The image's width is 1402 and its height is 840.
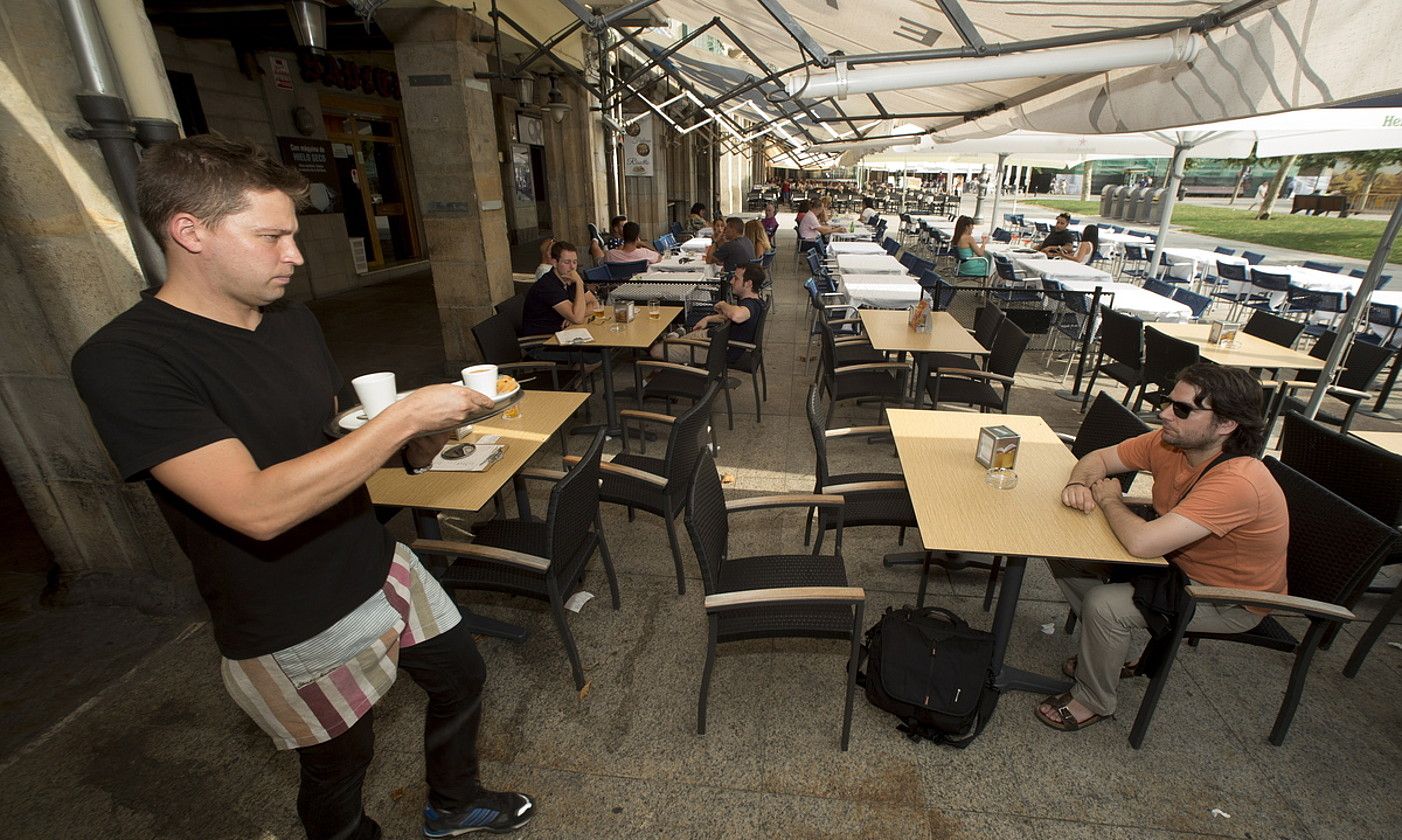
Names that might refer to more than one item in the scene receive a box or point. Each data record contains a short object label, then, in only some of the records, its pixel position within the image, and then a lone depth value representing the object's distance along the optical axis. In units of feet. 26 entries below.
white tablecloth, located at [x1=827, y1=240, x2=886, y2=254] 34.66
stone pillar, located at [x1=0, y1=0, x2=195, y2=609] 7.87
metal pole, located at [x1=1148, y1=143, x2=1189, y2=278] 25.04
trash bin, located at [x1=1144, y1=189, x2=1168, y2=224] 81.46
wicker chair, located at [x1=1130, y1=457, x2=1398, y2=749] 6.85
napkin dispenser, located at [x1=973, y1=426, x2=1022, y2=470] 8.75
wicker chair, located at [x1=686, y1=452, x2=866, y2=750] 7.01
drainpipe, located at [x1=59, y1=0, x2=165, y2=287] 7.85
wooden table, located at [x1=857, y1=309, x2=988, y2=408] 15.58
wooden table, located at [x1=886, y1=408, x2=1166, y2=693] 7.20
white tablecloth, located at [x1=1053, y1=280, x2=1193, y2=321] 21.06
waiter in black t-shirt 3.59
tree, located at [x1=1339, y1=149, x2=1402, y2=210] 90.07
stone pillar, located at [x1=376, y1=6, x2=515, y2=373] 18.54
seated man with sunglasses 6.90
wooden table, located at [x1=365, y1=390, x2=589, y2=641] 7.97
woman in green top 30.97
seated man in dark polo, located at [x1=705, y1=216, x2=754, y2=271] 26.63
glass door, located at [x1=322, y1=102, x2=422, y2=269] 38.32
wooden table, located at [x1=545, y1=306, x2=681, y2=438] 15.43
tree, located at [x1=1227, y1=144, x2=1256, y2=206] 130.62
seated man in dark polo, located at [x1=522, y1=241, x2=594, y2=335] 16.84
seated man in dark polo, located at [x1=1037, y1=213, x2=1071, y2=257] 33.71
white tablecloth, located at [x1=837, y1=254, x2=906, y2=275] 28.37
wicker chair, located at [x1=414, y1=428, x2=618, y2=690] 7.65
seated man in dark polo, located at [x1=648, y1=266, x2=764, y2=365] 17.33
